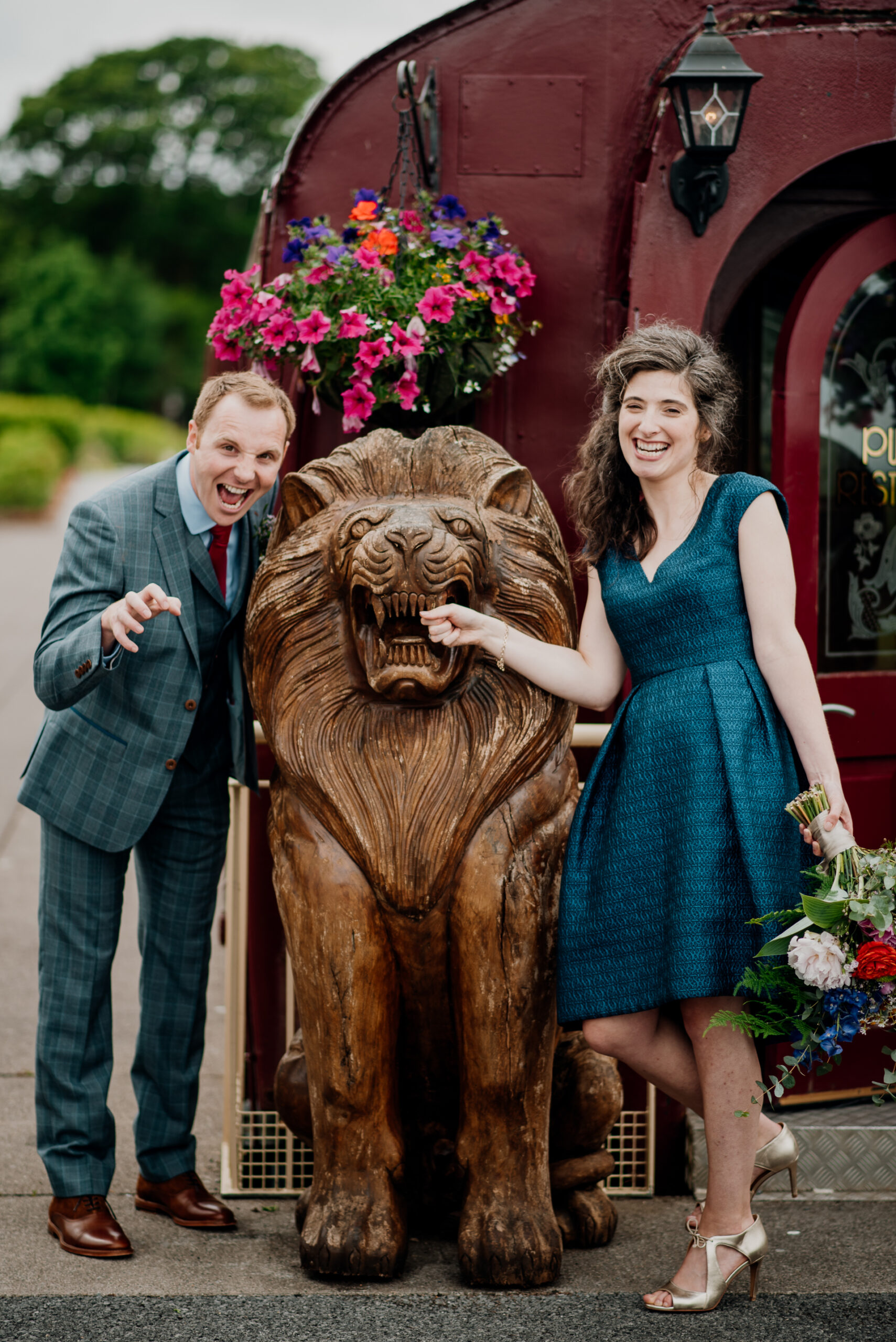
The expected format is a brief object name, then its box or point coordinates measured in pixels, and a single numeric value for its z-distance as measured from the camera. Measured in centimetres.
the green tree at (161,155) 4862
